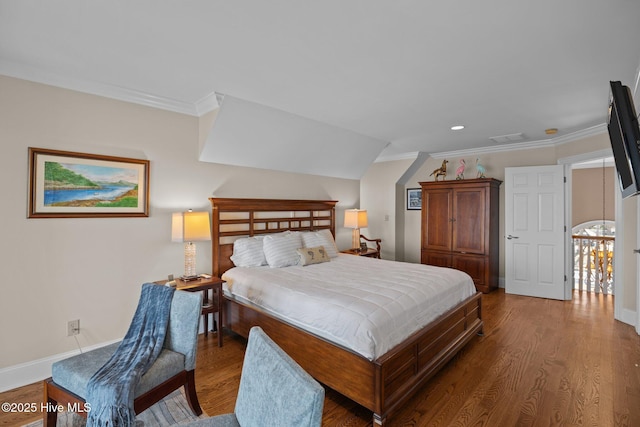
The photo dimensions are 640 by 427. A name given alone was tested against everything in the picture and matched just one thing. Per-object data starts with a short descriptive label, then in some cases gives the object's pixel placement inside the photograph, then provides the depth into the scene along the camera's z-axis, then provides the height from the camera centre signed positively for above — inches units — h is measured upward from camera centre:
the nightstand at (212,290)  112.0 -29.8
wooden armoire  189.3 -8.0
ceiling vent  170.6 +44.8
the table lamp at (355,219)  197.9 -2.9
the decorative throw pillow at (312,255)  142.3 -19.6
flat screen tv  55.5 +15.4
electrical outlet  102.5 -38.4
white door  177.2 -10.0
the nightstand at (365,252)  192.2 -24.3
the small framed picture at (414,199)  235.1 +12.4
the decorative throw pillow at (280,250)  137.6 -16.4
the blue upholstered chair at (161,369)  64.2 -34.7
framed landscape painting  96.9 +10.1
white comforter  79.6 -26.1
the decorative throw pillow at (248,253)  136.9 -17.7
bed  75.5 -38.7
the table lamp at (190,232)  117.1 -6.8
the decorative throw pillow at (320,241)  158.6 -14.0
